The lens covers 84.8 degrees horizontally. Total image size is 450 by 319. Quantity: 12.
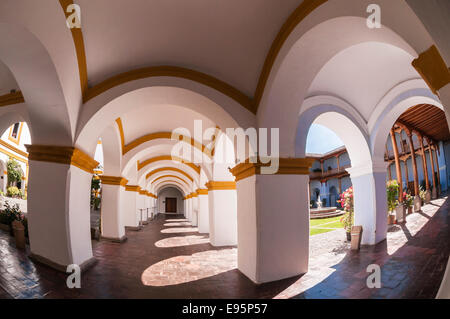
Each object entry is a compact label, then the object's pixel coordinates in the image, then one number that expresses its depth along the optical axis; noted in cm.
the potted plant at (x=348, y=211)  819
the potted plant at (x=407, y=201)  1121
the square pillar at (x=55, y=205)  462
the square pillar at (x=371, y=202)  725
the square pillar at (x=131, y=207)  1315
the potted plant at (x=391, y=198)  937
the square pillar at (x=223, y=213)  870
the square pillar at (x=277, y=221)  463
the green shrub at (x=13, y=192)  1733
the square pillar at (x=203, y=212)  1230
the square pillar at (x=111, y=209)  915
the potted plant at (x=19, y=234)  562
